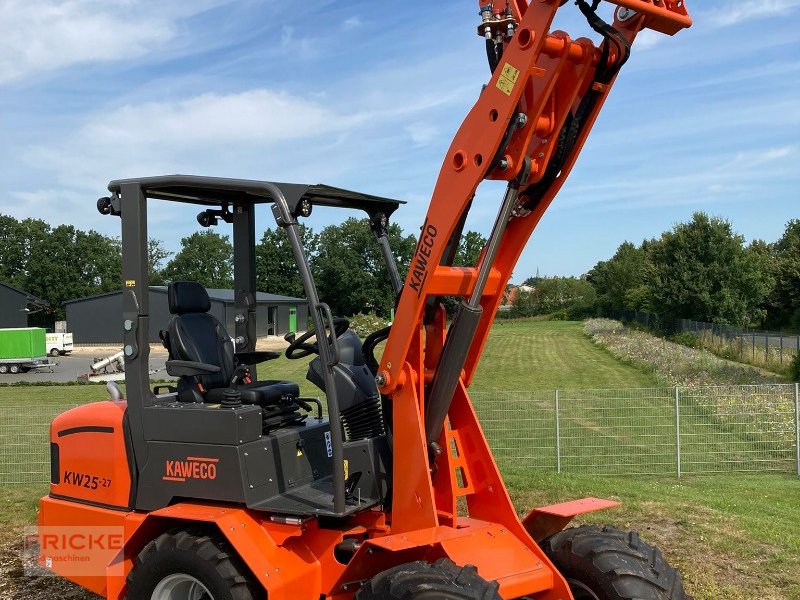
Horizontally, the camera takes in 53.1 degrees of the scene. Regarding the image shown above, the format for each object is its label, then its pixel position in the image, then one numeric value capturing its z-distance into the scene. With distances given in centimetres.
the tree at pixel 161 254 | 3415
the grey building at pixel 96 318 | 5772
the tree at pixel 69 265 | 8025
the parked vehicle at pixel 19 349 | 3519
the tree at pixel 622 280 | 6938
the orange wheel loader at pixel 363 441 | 430
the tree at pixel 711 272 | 3872
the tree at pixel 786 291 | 4828
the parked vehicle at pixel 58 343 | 4556
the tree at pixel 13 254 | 8406
